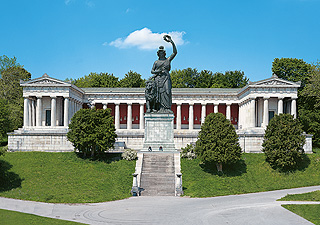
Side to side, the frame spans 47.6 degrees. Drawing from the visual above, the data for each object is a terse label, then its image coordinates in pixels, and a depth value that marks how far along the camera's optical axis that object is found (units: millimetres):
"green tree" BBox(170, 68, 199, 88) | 89950
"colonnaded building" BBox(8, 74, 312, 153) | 50125
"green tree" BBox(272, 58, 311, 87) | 70625
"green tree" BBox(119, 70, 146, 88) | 87688
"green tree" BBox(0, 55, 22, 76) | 75938
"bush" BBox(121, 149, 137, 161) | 38238
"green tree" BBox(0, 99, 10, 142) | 52062
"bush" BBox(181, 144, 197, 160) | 39688
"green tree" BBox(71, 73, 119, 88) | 88438
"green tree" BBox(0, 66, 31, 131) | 64419
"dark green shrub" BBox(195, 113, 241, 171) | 35250
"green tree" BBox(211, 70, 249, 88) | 86188
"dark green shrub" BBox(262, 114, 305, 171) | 36719
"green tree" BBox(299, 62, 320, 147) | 55653
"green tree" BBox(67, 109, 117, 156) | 39219
